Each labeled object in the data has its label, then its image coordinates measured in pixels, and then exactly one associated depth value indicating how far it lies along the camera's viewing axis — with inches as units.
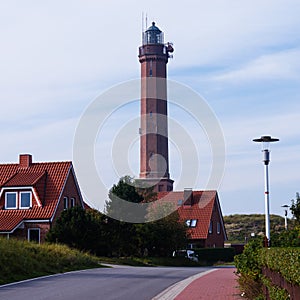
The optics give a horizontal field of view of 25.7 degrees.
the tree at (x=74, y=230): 1562.5
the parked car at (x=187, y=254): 2051.4
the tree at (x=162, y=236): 1914.4
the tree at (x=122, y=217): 1812.3
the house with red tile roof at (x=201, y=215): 2415.8
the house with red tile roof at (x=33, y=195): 1788.9
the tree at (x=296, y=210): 1071.0
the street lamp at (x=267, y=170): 751.1
